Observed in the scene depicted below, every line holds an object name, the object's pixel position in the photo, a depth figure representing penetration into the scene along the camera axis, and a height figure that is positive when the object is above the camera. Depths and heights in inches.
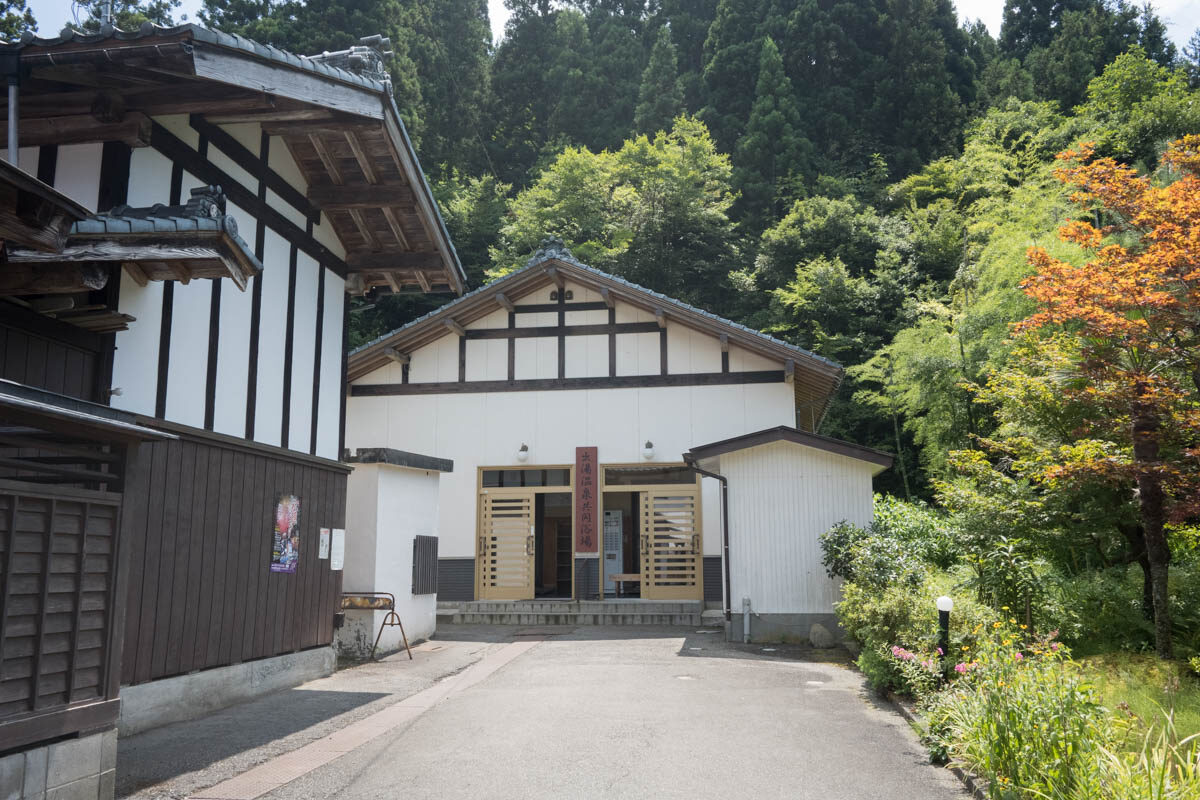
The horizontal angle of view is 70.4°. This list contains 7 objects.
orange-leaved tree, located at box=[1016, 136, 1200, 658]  291.1 +74.7
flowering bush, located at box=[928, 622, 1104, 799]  176.6 -40.8
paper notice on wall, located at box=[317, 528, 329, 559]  375.2 +1.7
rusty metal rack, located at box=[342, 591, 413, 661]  412.2 -25.7
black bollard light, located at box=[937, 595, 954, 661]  278.1 -25.8
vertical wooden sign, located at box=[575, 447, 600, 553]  639.8 +34.9
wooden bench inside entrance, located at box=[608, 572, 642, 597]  636.4 -23.1
